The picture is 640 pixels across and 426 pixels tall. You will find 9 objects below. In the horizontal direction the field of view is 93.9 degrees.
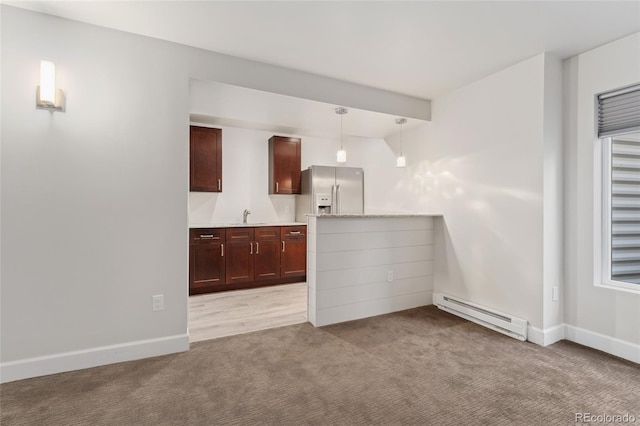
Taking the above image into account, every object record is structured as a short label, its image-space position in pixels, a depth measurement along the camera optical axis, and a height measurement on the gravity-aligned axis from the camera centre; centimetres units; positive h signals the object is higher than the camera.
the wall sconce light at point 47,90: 209 +87
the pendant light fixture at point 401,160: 390 +72
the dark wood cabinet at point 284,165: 515 +84
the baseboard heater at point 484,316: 279 -107
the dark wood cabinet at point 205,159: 446 +81
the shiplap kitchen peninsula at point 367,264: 315 -59
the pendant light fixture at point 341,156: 379 +72
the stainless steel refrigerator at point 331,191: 505 +38
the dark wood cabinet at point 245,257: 423 -67
